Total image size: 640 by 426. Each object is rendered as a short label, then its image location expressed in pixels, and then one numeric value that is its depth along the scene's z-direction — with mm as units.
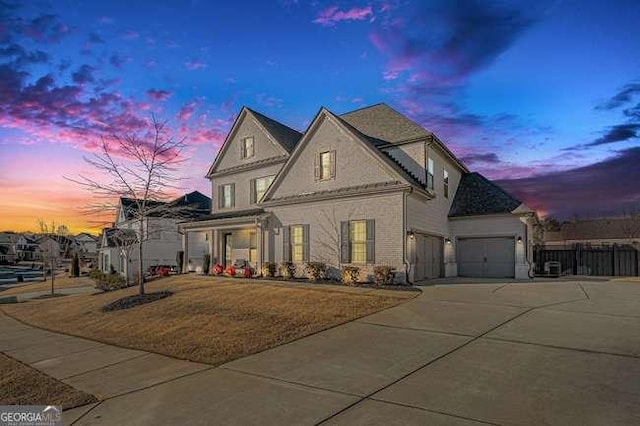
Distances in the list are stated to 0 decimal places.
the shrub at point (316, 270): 18844
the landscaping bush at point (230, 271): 23125
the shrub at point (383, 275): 16859
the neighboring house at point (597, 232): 53219
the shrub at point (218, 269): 24078
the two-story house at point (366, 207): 18094
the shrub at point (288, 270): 20359
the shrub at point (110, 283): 22859
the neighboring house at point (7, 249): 102438
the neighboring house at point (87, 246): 76562
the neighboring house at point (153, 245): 38594
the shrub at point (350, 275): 17484
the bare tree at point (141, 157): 19641
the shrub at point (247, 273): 21962
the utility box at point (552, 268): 23825
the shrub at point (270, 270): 21250
